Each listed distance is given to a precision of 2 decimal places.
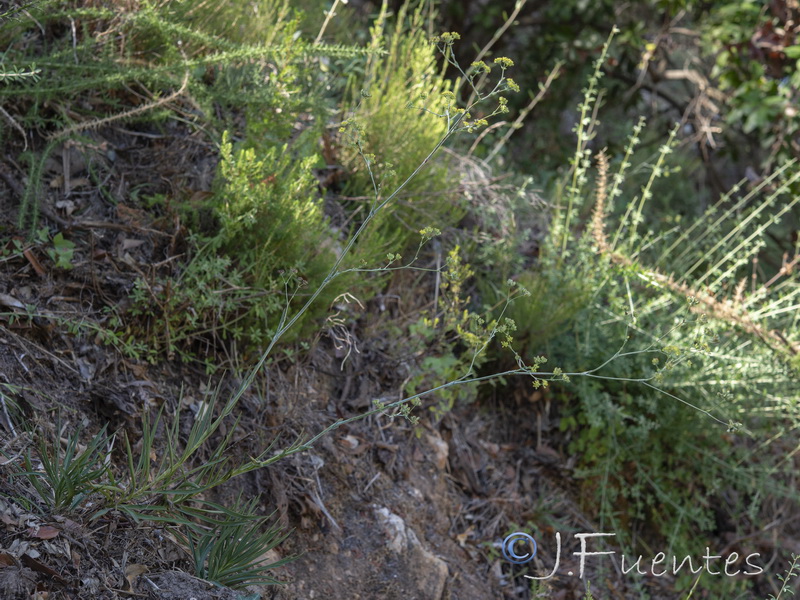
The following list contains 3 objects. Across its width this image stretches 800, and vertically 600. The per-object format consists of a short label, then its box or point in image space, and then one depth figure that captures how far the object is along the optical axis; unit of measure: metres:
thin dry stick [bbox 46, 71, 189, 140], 2.39
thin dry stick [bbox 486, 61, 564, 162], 3.40
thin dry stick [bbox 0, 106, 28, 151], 2.28
